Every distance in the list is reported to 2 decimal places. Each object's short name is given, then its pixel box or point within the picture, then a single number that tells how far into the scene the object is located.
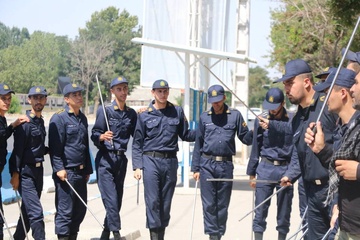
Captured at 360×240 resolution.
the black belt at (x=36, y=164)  10.69
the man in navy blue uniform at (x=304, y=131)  7.82
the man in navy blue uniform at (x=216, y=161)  11.53
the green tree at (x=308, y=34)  29.55
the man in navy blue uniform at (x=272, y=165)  11.80
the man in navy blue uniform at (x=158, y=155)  11.17
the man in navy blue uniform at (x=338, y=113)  6.39
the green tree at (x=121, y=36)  69.81
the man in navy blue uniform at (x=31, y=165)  10.52
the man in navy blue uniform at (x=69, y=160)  10.99
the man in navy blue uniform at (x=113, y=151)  11.62
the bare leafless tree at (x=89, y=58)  53.87
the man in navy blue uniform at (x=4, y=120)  10.24
